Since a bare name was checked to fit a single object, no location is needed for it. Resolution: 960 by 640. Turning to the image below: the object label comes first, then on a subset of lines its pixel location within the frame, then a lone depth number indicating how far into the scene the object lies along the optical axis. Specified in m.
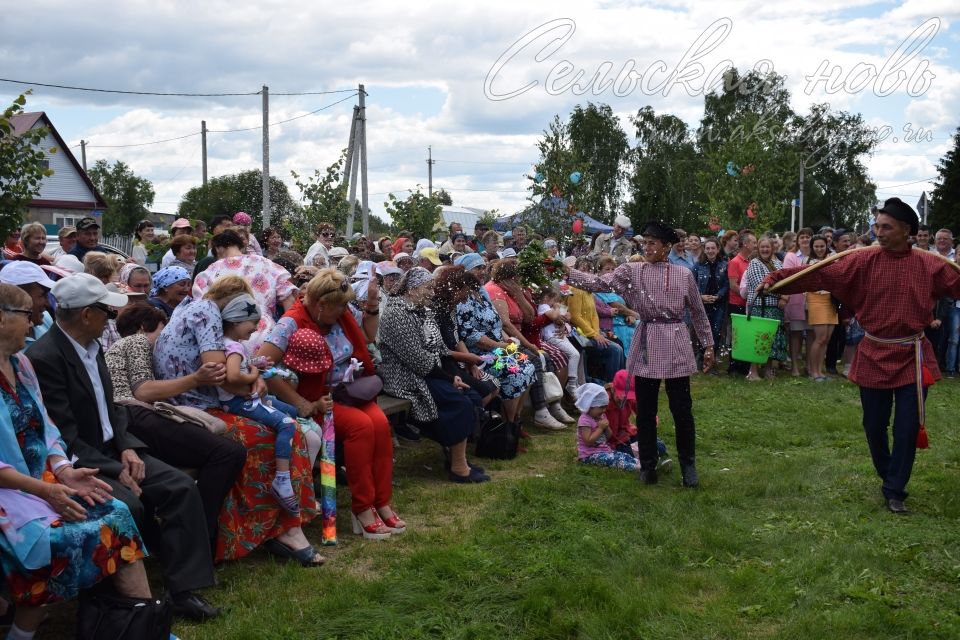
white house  50.59
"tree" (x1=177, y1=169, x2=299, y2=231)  40.25
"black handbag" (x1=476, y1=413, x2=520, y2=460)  8.02
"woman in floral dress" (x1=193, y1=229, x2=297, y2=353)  7.16
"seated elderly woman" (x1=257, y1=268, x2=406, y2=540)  5.71
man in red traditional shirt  6.18
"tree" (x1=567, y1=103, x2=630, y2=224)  51.97
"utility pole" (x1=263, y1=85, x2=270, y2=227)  23.66
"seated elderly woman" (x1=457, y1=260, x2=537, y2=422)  8.23
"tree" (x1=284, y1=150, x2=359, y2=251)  19.64
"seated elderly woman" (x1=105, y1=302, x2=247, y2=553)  4.88
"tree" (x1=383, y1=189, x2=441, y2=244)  21.28
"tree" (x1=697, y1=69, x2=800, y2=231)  30.14
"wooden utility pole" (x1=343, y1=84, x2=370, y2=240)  25.19
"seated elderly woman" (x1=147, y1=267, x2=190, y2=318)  6.27
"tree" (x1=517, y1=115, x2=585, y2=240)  21.58
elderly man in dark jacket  4.15
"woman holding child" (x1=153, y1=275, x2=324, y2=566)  5.06
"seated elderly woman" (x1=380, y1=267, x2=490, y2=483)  6.90
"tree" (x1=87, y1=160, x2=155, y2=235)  54.00
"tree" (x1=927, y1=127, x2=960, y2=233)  37.21
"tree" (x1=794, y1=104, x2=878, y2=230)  55.09
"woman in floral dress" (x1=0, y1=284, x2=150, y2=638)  3.52
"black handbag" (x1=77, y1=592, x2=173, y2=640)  3.65
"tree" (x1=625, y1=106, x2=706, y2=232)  48.28
